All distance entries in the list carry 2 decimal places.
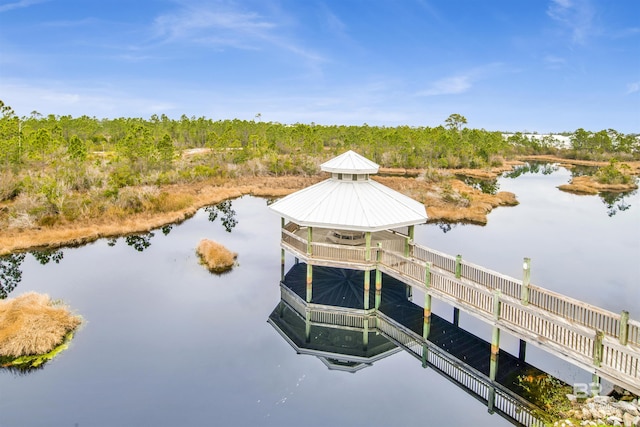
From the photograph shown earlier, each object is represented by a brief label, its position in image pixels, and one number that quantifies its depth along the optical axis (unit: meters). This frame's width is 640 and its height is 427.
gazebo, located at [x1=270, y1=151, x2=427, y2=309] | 16.95
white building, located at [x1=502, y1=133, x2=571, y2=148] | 99.29
